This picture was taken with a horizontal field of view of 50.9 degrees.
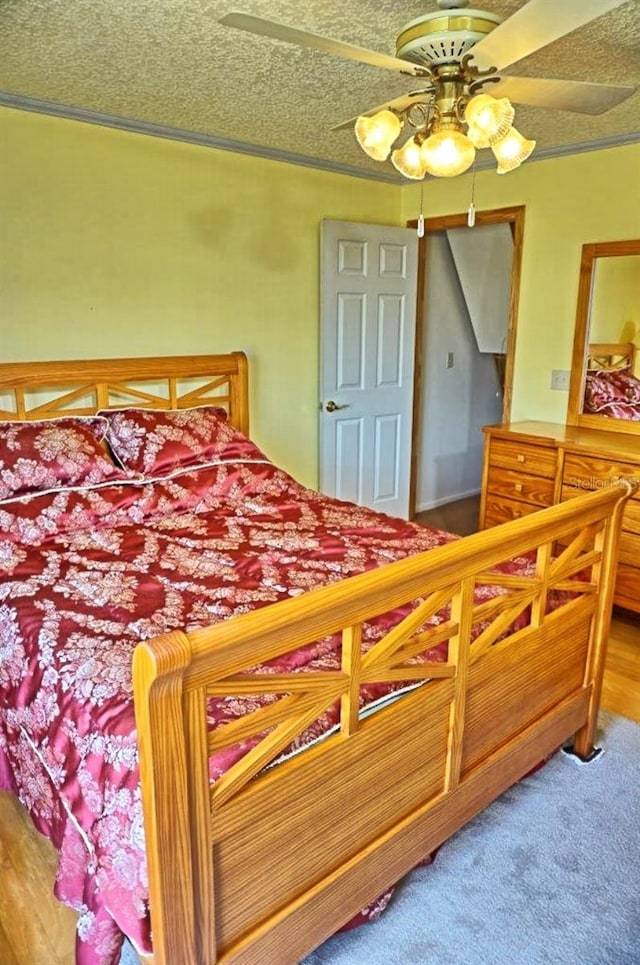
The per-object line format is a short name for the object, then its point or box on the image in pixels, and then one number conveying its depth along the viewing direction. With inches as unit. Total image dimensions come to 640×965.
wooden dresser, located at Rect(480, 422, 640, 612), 123.6
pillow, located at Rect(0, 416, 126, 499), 99.9
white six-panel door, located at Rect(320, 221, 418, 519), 156.1
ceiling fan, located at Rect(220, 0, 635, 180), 57.2
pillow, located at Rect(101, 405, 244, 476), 113.6
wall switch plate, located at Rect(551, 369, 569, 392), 148.0
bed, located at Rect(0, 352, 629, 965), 47.7
